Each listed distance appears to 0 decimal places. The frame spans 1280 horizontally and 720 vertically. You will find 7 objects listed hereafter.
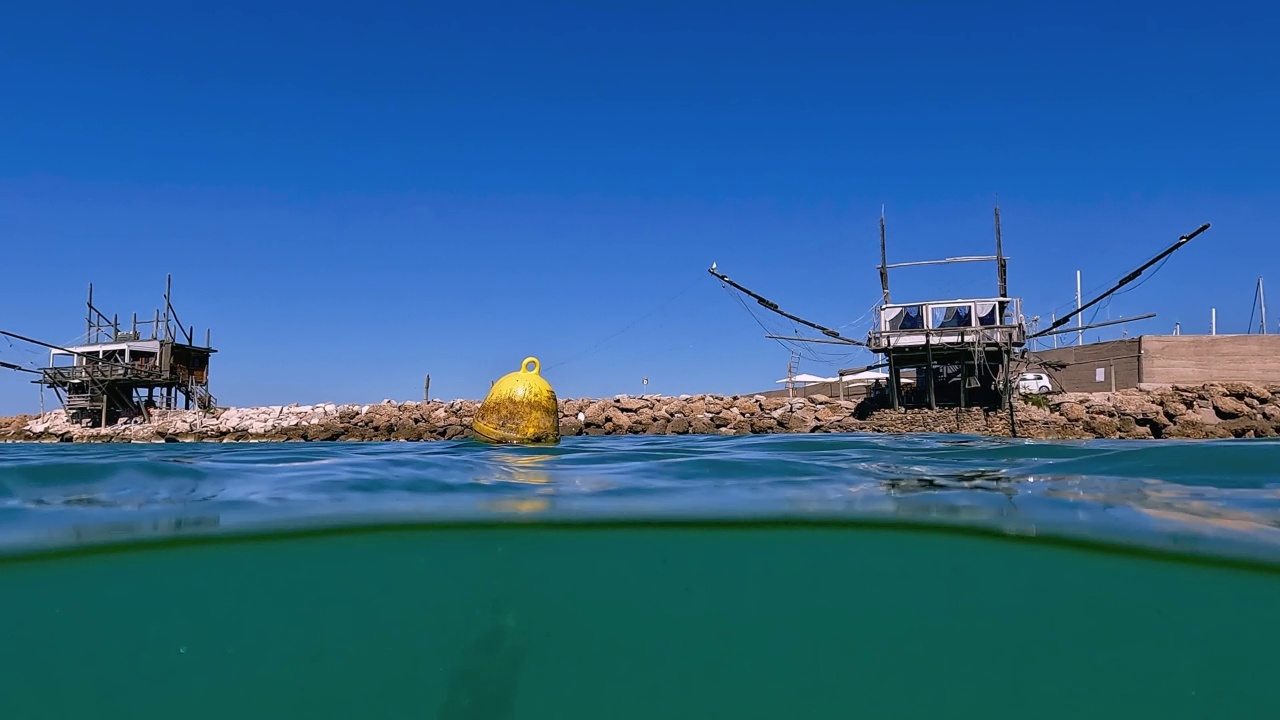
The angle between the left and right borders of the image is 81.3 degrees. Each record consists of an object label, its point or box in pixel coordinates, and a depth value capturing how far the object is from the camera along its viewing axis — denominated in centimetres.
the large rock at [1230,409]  2422
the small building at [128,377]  3897
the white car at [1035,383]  3403
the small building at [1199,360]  3056
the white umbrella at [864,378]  4131
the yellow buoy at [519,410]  978
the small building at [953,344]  2841
